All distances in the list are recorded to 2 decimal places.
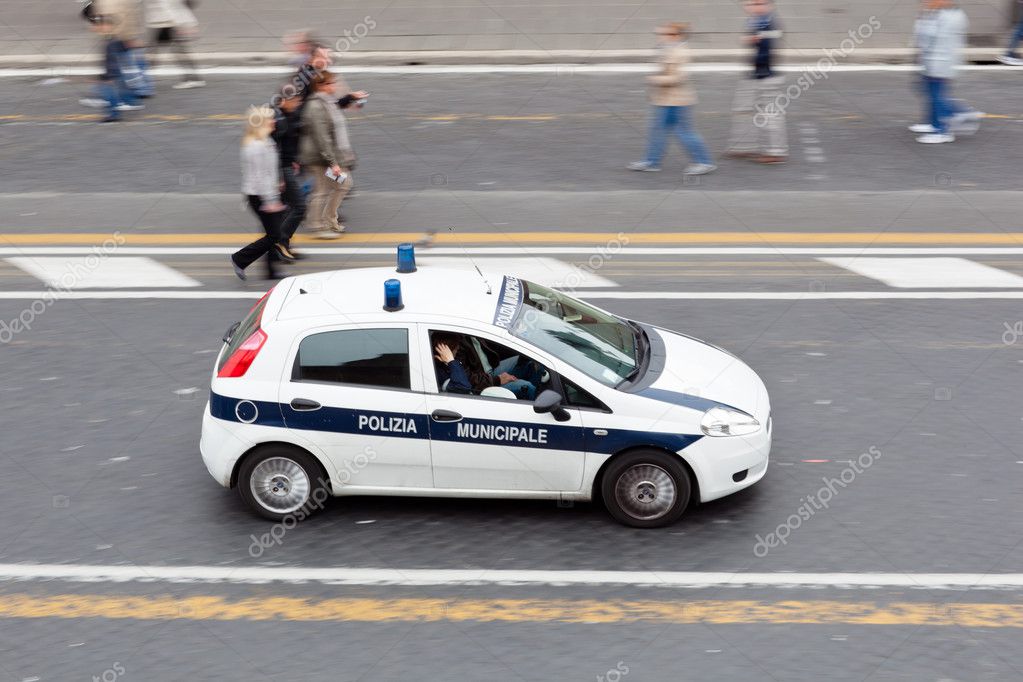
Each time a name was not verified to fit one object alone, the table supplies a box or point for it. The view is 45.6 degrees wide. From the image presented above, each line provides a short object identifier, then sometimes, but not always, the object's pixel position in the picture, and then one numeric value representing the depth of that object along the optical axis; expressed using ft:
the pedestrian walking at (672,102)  48.93
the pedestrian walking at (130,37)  58.52
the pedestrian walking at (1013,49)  64.03
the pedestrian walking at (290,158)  42.16
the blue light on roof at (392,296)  26.89
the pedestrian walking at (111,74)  58.18
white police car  26.35
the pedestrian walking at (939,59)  52.34
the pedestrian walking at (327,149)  43.52
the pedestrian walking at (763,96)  50.98
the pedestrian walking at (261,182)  40.11
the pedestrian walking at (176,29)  62.44
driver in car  26.68
